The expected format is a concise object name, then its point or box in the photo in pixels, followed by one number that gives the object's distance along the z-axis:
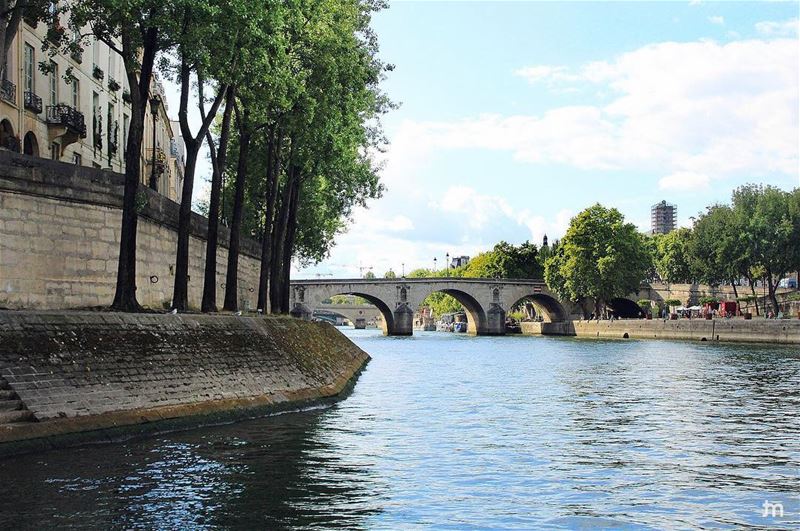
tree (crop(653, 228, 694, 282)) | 139.00
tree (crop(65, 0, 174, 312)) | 24.64
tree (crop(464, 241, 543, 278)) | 153.00
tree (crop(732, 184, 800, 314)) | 94.94
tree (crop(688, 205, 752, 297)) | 96.50
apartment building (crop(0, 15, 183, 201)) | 35.84
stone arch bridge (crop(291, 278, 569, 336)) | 133.88
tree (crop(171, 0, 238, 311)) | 24.95
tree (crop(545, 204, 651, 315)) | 115.88
